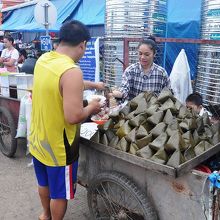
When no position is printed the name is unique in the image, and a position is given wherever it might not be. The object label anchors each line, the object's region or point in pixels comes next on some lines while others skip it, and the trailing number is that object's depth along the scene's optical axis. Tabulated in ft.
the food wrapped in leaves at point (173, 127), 7.07
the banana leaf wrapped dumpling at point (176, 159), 6.23
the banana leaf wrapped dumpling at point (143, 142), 7.09
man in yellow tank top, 6.55
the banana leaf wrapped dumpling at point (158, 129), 7.20
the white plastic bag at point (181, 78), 13.29
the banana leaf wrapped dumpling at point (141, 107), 8.13
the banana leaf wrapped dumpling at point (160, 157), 6.48
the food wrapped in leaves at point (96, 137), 7.79
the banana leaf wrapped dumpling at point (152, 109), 7.80
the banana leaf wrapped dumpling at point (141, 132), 7.30
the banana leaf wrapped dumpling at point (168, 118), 7.48
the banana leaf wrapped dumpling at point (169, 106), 7.86
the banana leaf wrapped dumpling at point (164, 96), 8.33
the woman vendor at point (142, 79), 10.90
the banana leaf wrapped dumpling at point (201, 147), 6.84
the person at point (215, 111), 10.00
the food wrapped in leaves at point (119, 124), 7.99
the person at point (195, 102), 10.52
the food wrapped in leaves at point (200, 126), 7.66
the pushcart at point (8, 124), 13.89
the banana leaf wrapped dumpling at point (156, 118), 7.53
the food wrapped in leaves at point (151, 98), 8.35
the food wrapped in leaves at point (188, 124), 7.32
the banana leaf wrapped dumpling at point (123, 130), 7.57
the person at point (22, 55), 33.07
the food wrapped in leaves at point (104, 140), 7.66
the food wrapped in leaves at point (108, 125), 7.99
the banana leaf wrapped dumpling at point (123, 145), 7.18
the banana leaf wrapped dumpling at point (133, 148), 6.97
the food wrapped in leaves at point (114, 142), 7.48
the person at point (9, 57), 21.11
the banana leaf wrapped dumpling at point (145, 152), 6.72
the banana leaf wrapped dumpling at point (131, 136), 7.26
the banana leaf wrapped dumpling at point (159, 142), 6.78
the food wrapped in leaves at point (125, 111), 8.42
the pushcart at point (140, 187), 5.99
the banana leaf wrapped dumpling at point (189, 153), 6.60
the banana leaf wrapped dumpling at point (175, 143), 6.61
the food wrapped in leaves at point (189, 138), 6.88
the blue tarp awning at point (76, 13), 32.07
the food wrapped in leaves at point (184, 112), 7.77
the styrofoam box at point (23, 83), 14.10
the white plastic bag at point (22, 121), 13.08
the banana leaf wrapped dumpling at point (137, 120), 7.66
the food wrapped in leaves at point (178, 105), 8.05
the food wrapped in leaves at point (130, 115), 8.05
